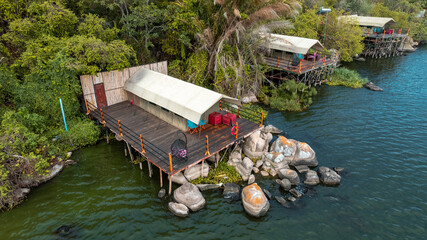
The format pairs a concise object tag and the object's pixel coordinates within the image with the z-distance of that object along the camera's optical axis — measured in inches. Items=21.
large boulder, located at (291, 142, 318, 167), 815.7
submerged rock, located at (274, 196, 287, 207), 669.8
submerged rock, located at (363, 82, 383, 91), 1435.4
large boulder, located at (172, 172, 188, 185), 704.4
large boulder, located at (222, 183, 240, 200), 685.3
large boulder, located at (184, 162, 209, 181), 711.7
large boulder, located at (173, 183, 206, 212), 637.9
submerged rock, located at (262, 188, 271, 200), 685.9
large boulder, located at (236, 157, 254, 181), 749.9
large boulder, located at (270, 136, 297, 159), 831.7
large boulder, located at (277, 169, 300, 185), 739.9
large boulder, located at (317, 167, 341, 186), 738.8
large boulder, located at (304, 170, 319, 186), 742.4
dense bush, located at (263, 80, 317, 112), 1202.9
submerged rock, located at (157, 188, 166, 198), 675.4
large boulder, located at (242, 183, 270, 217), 624.1
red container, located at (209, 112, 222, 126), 816.3
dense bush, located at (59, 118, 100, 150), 837.8
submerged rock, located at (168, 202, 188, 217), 618.5
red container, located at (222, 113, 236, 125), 823.8
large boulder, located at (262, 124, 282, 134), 1000.4
